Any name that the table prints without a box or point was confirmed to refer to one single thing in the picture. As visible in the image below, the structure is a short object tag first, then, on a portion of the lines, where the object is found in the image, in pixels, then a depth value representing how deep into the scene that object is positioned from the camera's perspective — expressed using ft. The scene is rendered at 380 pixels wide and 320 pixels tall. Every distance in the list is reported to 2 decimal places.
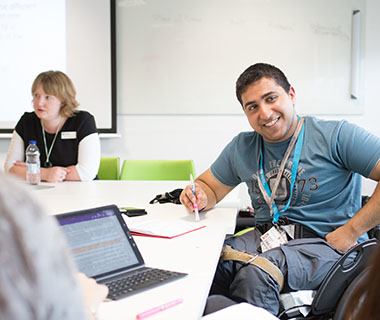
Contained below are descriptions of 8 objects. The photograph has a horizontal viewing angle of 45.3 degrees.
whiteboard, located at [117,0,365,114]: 13.85
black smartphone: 6.09
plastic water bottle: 8.73
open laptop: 3.33
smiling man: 5.10
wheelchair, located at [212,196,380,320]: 4.71
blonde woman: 9.74
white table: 3.04
